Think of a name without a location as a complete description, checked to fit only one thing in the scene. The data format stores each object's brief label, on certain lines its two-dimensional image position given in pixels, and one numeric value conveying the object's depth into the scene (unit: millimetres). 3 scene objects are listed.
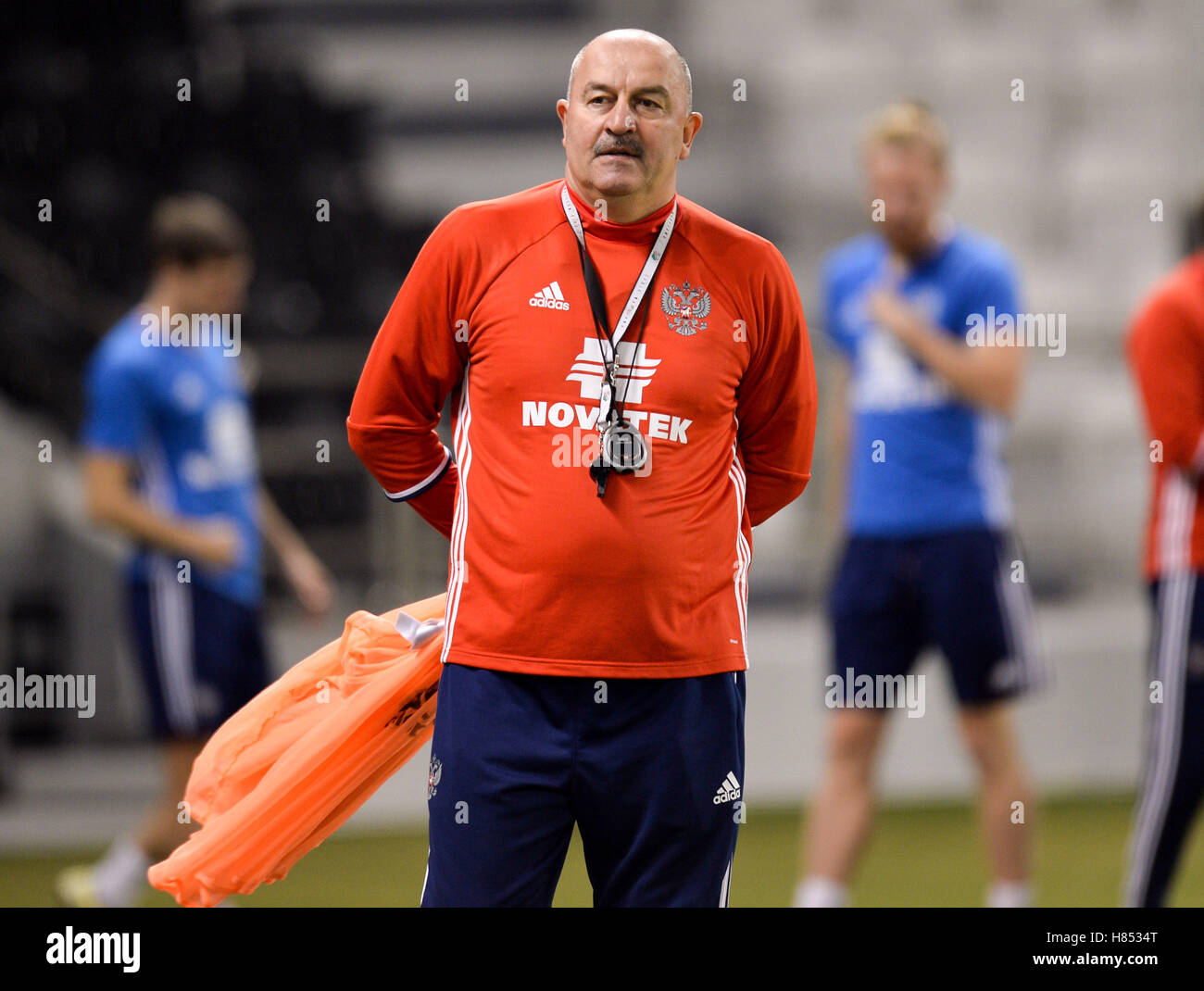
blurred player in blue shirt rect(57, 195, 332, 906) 9055
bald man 4727
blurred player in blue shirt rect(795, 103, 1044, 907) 8555
